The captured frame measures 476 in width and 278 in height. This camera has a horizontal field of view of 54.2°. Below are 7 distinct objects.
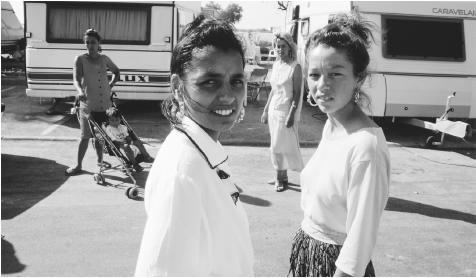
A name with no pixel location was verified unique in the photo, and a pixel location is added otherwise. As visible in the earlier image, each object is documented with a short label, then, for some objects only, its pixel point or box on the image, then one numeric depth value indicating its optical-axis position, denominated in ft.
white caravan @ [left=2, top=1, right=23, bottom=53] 60.59
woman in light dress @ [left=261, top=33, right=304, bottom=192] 19.53
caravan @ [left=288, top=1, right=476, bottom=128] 30.12
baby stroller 20.70
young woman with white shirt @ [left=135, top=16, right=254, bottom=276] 3.77
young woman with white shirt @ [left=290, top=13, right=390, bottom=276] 6.13
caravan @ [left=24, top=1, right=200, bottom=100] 33.14
